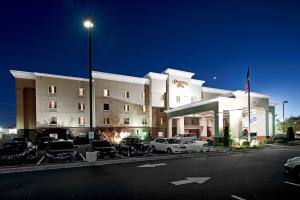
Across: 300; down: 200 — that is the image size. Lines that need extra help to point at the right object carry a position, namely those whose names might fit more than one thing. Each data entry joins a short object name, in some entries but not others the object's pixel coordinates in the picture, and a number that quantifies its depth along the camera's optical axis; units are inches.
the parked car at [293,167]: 382.4
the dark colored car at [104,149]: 706.8
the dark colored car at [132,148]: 798.5
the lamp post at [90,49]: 635.6
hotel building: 1337.4
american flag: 1028.2
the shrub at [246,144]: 1048.2
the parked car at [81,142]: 1100.6
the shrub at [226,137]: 1063.5
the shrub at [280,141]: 1262.3
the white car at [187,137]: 1359.3
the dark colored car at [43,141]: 1070.7
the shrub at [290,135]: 1317.7
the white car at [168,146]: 816.3
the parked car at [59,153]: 614.5
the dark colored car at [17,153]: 615.2
